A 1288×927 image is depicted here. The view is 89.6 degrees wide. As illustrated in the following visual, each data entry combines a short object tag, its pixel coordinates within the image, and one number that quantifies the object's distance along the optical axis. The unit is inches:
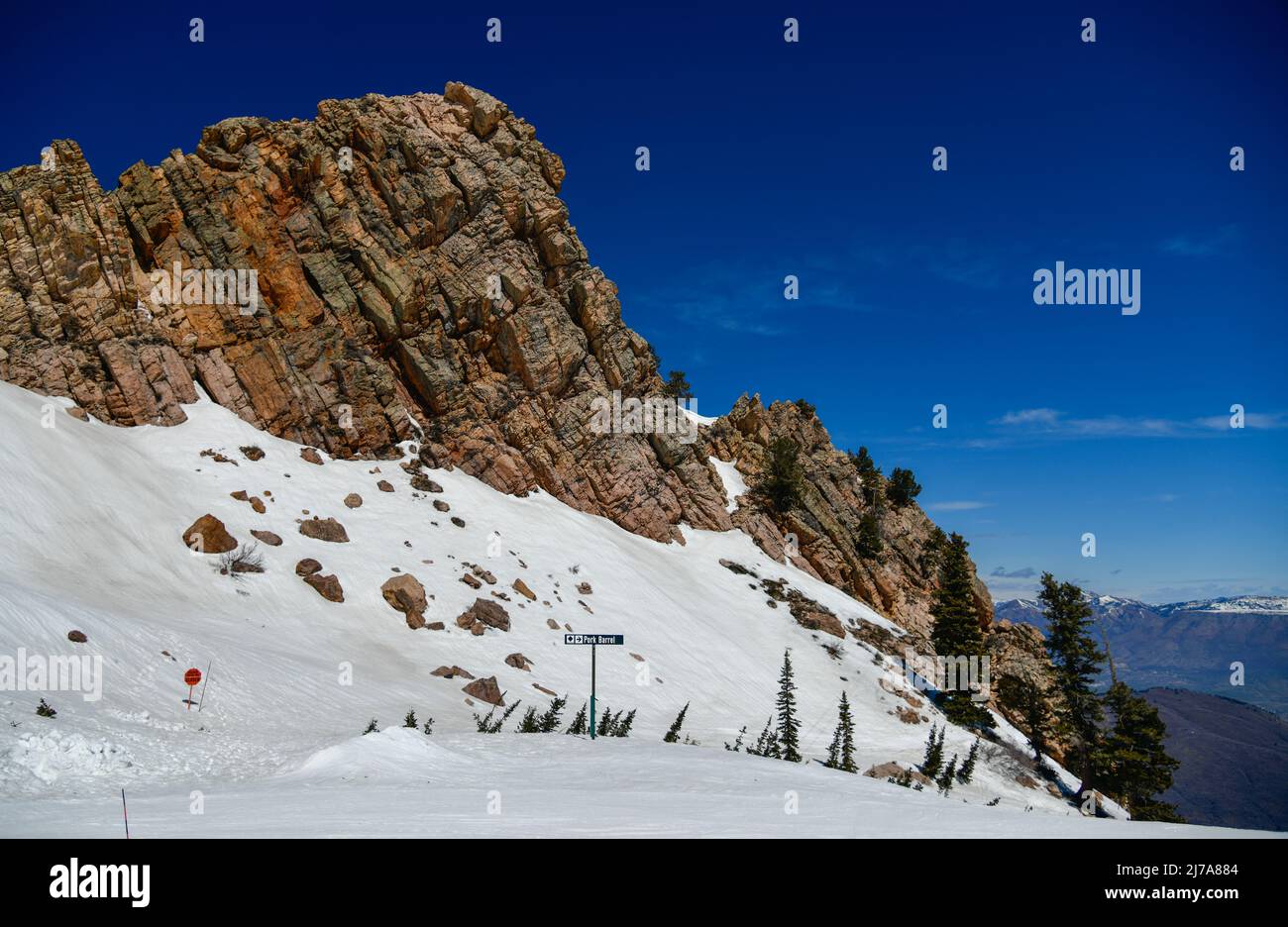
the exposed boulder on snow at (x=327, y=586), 1110.4
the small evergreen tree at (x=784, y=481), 2564.0
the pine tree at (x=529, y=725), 707.4
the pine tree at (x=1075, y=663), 1430.9
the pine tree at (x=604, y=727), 767.5
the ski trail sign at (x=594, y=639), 693.6
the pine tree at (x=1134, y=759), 1321.4
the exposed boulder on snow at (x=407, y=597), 1163.9
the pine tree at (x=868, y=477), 3114.4
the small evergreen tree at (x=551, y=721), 738.2
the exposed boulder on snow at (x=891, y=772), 1034.1
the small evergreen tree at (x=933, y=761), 798.5
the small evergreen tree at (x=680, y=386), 3223.4
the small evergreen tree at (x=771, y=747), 723.4
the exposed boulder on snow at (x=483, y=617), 1212.5
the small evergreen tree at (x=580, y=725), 762.8
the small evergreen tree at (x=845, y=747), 697.8
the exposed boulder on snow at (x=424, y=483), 1665.8
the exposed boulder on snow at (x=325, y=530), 1261.1
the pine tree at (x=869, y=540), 2667.3
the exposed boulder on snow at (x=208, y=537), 1055.6
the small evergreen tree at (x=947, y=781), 729.6
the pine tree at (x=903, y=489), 3122.5
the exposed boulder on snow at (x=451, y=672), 1019.9
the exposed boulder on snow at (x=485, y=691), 976.9
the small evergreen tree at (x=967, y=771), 895.7
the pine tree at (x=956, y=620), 1879.9
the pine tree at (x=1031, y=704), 1619.1
